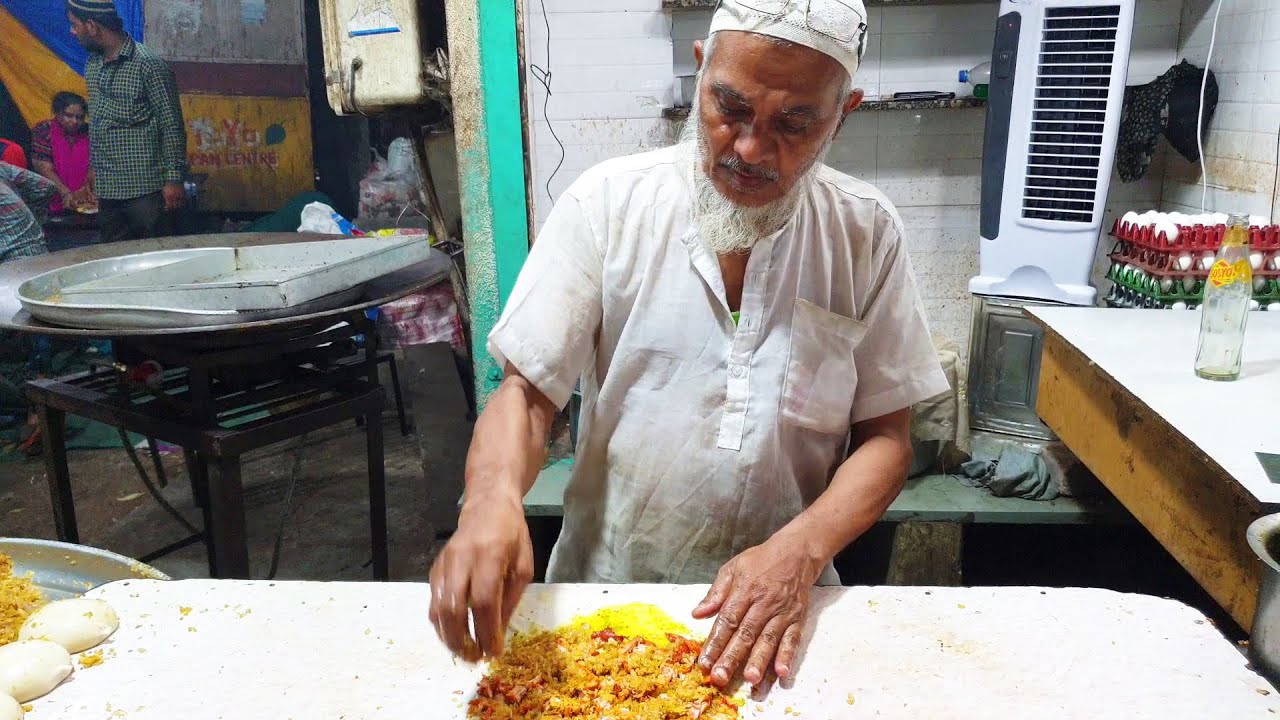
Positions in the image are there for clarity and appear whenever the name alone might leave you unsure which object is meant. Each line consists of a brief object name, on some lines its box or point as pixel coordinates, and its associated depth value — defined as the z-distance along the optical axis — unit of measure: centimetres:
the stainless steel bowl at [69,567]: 165
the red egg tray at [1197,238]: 264
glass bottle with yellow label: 217
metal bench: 319
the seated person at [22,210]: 535
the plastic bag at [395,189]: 561
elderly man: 155
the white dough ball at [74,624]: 136
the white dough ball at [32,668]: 125
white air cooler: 315
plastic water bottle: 378
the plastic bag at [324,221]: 545
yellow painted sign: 586
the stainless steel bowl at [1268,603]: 109
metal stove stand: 271
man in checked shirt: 543
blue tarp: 539
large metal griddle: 255
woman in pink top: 557
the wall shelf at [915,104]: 379
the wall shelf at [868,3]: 384
